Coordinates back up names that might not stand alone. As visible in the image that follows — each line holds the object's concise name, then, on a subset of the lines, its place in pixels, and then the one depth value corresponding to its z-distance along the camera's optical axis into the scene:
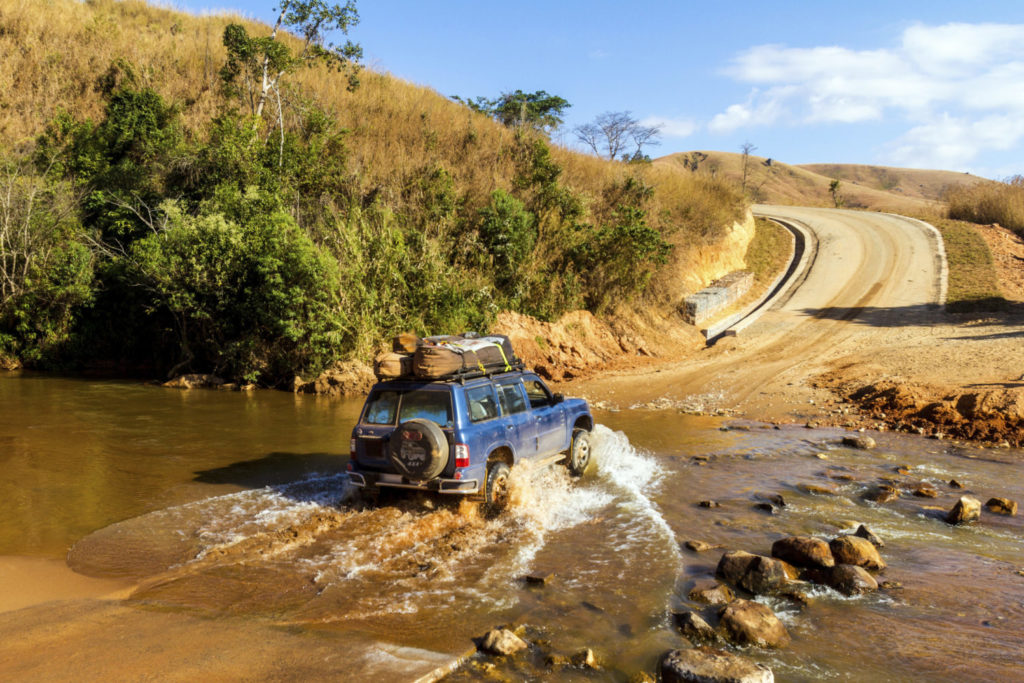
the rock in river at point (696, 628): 5.78
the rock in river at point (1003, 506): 9.20
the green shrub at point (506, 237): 22.36
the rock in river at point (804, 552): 7.14
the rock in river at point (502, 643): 5.37
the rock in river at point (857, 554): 7.22
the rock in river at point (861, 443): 12.88
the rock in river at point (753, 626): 5.70
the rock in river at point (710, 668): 4.94
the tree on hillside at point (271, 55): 23.70
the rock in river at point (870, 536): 7.95
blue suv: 8.09
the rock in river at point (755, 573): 6.77
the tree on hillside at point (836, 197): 57.68
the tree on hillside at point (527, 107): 39.02
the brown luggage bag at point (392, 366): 8.45
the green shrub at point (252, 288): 17.67
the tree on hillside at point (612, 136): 45.73
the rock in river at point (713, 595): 6.47
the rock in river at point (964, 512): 8.80
